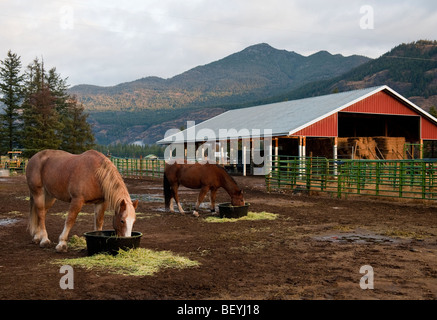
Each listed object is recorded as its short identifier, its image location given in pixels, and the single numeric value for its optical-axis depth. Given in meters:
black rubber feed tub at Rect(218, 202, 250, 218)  10.16
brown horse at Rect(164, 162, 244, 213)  10.73
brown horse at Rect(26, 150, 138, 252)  6.29
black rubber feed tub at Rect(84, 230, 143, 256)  5.97
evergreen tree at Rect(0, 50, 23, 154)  44.38
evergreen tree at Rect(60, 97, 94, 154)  45.59
